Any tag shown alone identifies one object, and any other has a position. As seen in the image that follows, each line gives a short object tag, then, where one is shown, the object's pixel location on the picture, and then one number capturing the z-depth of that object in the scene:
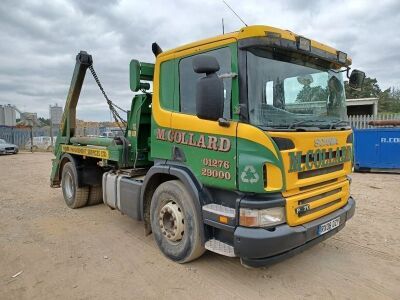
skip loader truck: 3.19
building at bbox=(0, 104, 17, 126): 41.69
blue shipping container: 11.54
